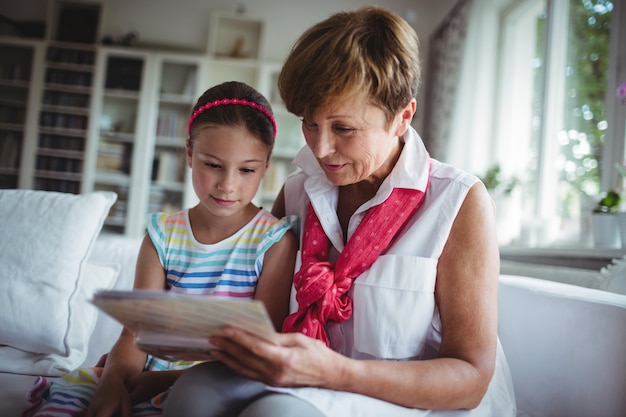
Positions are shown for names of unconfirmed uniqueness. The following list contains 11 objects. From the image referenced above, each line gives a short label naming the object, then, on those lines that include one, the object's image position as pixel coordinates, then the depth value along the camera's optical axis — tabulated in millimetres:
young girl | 1161
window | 2613
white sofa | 1004
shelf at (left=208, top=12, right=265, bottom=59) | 5559
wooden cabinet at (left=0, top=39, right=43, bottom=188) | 5281
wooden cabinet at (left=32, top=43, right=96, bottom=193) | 5309
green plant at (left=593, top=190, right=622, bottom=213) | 2191
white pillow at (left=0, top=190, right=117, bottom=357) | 1371
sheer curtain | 4074
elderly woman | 886
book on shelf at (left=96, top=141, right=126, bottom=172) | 5367
